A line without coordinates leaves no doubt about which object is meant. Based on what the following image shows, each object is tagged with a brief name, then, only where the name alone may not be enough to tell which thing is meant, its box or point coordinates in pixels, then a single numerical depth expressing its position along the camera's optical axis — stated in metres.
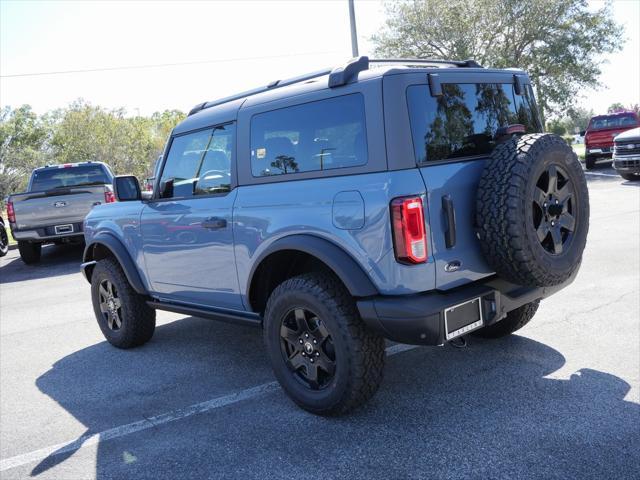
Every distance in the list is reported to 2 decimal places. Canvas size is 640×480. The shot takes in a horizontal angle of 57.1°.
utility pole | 17.20
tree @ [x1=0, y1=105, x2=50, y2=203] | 41.27
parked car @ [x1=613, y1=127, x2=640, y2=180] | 14.35
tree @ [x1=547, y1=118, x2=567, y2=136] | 29.83
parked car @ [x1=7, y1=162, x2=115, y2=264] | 10.35
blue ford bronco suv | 3.01
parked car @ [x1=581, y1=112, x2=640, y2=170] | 18.88
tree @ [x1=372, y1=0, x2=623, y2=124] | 26.67
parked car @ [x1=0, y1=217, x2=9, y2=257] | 12.85
